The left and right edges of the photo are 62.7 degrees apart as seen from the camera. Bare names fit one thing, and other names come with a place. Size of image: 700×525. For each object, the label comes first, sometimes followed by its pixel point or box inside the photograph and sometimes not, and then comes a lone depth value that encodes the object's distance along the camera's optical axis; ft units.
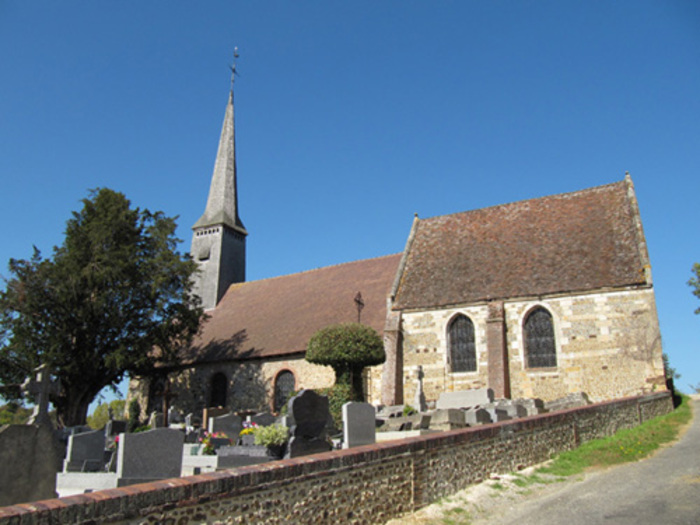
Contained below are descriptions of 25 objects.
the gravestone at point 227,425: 46.10
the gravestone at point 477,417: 46.11
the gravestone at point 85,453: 35.70
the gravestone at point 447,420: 44.42
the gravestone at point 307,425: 30.78
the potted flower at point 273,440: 31.68
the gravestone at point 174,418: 63.38
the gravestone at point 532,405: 52.39
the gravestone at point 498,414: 47.04
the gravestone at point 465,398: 57.41
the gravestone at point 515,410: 49.27
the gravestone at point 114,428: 51.98
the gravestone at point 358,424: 32.17
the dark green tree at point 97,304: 71.92
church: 62.88
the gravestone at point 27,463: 20.01
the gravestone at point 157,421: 59.31
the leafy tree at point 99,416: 141.38
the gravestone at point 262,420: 50.72
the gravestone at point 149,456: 23.97
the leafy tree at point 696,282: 108.65
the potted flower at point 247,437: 38.18
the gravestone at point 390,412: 55.17
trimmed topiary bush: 64.49
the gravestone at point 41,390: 31.63
